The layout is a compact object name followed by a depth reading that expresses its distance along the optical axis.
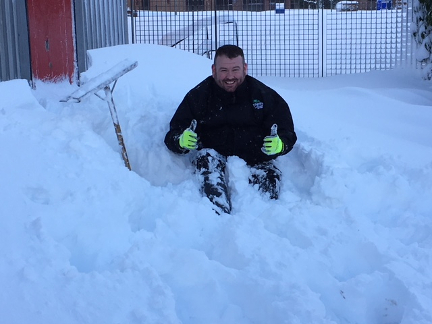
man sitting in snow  4.05
